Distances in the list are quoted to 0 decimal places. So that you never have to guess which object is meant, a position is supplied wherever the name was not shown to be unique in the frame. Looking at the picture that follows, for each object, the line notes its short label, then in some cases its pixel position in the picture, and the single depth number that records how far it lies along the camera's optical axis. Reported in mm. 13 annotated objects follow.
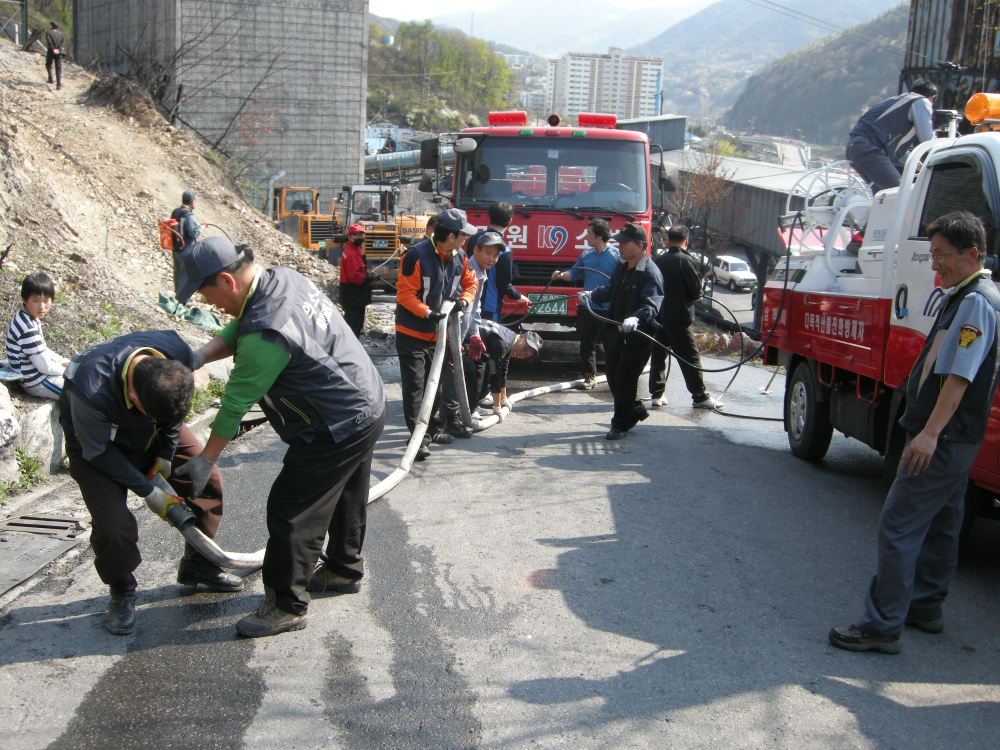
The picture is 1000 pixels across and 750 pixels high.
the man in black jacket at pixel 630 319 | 6859
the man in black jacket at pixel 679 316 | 7957
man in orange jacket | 6105
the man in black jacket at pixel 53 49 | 16562
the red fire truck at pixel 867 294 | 4539
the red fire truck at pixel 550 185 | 9219
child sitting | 5707
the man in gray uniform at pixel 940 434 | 3311
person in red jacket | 10539
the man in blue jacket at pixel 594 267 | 8352
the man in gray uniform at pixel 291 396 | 3238
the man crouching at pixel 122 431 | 3248
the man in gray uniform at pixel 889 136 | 6195
